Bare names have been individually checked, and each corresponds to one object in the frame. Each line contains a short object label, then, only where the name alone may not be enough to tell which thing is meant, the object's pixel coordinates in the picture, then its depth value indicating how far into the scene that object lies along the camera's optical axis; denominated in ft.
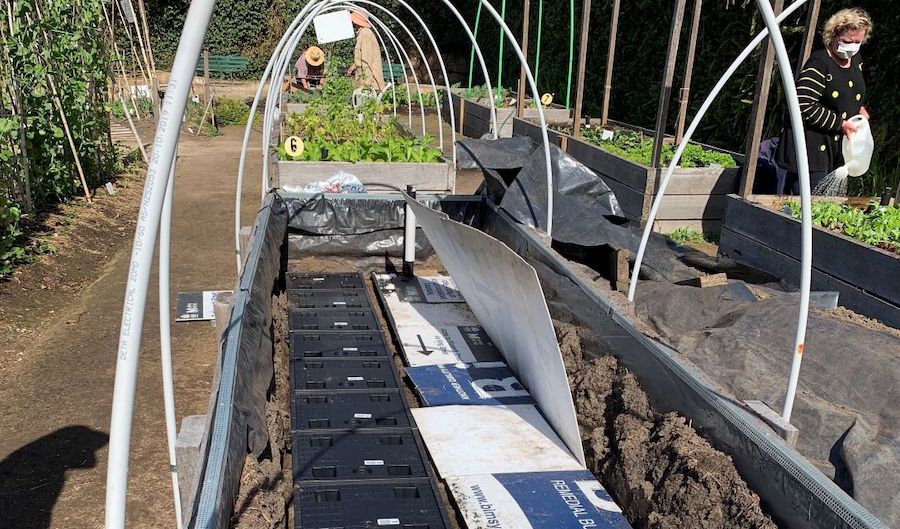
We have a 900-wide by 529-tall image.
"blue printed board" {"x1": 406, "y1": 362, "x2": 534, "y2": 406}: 10.89
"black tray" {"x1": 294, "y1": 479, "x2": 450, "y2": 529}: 7.68
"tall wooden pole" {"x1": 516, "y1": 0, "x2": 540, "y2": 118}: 29.72
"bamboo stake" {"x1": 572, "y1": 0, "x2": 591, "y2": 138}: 25.16
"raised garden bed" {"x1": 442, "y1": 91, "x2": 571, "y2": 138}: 34.09
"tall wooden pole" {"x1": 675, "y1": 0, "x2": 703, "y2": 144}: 22.22
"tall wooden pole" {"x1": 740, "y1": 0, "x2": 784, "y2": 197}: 17.30
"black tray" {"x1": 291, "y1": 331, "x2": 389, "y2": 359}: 11.81
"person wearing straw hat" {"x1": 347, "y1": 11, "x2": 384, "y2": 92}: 37.04
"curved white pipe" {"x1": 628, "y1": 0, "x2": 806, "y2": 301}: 10.05
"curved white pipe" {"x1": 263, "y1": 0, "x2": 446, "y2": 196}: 15.13
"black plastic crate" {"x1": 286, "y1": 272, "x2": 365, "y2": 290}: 14.89
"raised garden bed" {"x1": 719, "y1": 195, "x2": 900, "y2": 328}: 13.10
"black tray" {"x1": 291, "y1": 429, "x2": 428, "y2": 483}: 8.59
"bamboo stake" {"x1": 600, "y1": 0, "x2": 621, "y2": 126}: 26.99
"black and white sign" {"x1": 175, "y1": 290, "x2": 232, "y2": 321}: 14.93
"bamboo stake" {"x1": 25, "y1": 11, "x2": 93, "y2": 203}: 19.89
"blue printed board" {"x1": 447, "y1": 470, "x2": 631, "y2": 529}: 8.05
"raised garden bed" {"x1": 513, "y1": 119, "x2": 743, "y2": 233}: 20.35
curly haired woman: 15.67
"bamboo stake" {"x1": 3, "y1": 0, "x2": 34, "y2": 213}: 17.89
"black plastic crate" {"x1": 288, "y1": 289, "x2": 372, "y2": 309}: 13.88
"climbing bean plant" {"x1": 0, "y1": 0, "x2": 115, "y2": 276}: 17.99
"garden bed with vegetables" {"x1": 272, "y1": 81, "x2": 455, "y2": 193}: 18.89
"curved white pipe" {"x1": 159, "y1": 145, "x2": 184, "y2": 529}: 5.61
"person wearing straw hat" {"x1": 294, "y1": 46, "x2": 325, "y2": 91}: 43.29
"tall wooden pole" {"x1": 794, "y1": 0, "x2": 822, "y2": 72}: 17.44
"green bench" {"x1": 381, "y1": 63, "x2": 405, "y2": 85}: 58.49
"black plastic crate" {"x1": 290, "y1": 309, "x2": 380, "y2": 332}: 12.85
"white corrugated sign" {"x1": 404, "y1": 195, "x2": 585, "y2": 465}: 8.70
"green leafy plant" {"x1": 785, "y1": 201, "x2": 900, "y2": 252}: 14.14
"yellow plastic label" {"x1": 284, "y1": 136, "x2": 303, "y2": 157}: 19.03
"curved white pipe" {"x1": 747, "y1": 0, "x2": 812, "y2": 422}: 6.97
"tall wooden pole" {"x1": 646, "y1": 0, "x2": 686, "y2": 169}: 19.66
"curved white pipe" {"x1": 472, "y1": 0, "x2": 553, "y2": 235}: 12.48
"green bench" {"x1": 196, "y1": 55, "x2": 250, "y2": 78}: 59.98
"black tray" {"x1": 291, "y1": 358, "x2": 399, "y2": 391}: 10.77
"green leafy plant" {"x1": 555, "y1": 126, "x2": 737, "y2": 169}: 21.83
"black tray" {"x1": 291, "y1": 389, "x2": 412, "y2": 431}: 9.64
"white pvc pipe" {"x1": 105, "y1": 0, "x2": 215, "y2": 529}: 3.26
